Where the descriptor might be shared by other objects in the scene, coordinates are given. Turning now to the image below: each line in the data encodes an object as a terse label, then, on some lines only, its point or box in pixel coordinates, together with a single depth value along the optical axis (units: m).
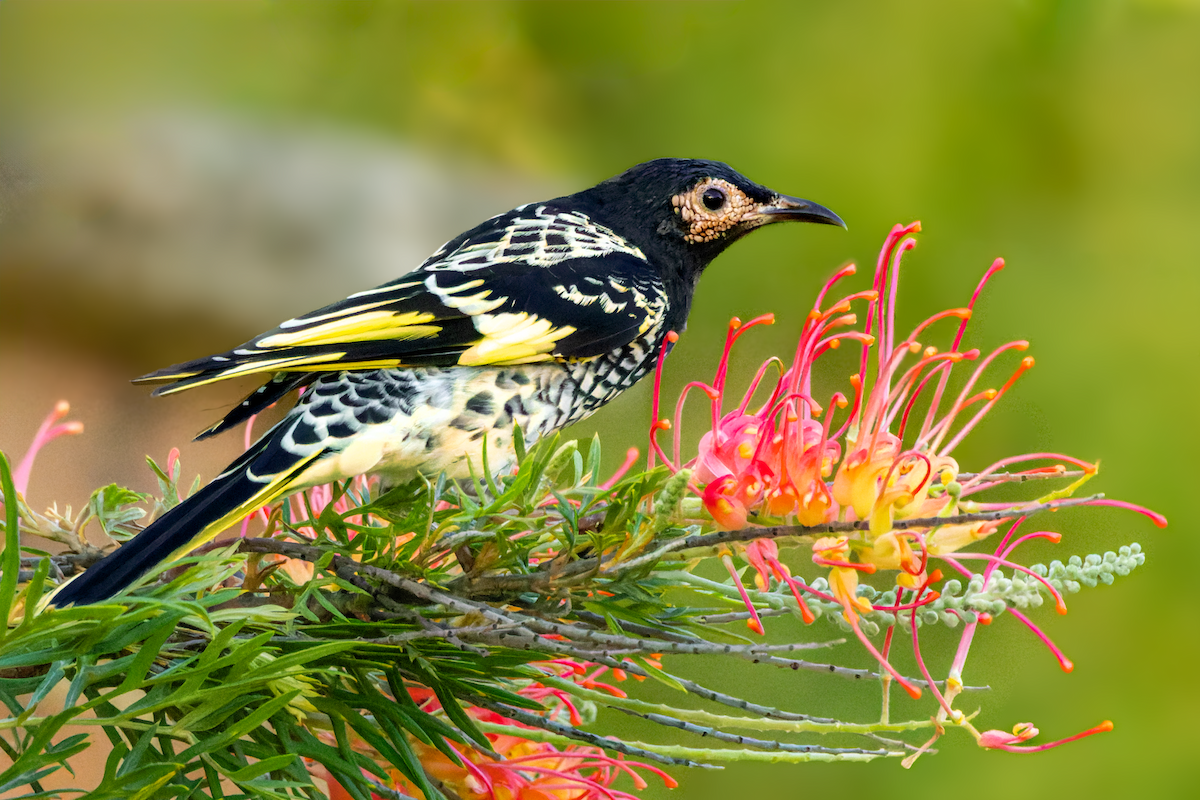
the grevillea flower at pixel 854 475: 2.52
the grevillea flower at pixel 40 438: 2.98
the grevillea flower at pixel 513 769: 2.98
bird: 3.00
